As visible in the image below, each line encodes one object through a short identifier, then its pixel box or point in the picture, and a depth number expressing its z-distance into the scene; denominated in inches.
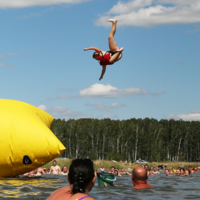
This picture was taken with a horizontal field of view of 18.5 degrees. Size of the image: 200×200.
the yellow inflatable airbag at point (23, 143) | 784.4
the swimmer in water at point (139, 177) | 609.1
